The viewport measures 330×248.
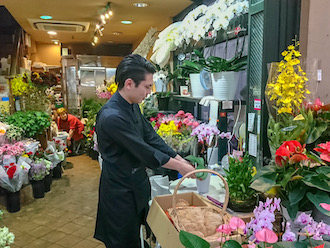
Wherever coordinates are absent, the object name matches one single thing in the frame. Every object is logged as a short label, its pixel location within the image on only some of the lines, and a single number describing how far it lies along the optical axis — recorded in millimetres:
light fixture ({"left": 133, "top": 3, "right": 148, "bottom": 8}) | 4273
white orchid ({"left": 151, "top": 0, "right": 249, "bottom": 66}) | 2223
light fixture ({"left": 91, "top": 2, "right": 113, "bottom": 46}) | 4348
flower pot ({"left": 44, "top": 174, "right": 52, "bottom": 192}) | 4396
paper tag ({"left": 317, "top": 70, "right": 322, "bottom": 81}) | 1544
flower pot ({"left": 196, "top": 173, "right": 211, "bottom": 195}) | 1955
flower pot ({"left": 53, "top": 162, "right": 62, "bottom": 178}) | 5008
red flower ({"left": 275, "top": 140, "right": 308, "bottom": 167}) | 1155
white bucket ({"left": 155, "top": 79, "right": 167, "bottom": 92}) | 3564
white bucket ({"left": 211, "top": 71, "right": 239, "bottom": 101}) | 2191
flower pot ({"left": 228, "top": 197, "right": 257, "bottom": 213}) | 1628
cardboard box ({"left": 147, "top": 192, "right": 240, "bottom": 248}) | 1181
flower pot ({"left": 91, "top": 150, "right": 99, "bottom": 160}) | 6324
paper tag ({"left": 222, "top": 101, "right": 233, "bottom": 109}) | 2245
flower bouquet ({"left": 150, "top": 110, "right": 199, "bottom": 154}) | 2577
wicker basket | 1246
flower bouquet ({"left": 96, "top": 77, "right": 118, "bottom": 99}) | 4266
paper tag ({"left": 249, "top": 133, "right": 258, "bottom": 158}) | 1900
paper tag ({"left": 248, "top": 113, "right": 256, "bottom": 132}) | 1921
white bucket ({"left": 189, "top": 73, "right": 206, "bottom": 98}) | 2568
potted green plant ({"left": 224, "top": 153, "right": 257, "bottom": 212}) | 1631
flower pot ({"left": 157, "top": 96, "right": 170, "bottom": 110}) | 3549
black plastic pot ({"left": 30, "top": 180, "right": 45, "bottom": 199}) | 4098
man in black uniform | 1772
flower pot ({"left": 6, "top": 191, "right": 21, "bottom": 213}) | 3705
